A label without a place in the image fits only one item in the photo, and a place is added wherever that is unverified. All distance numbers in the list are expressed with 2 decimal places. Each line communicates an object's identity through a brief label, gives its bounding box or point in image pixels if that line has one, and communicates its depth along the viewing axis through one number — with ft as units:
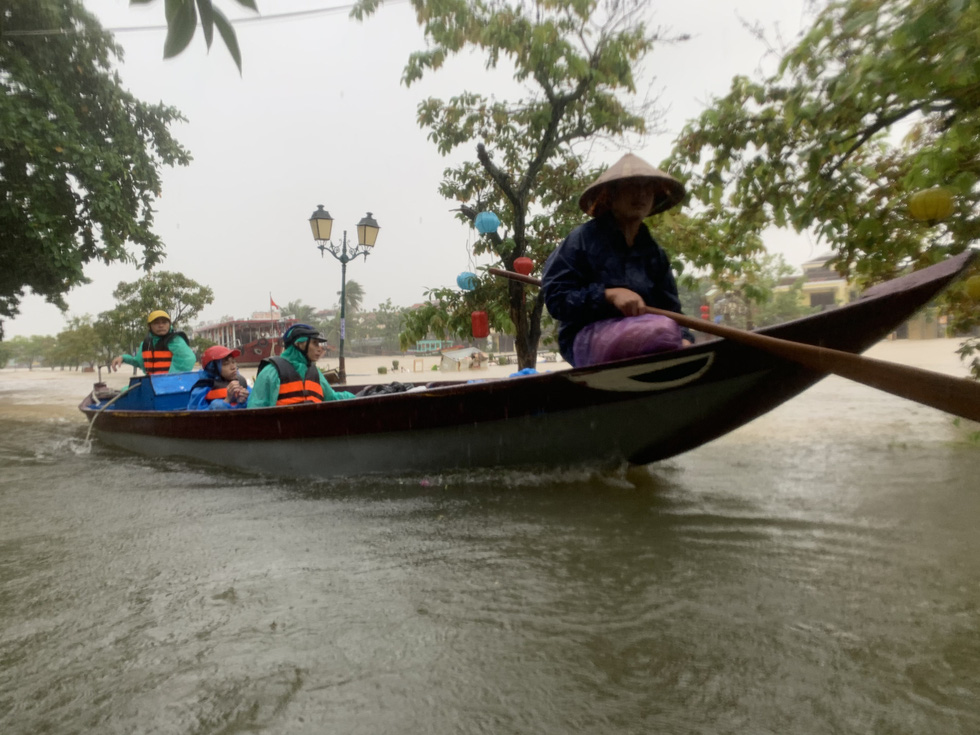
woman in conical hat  9.67
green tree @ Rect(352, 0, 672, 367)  20.97
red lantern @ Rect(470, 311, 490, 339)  22.55
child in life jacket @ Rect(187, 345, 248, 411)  18.71
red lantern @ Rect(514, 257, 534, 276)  20.76
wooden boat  8.49
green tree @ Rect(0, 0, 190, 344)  29.91
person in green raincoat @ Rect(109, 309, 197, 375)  23.36
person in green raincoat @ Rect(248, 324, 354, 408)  14.79
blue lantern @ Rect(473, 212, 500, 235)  21.88
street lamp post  30.48
